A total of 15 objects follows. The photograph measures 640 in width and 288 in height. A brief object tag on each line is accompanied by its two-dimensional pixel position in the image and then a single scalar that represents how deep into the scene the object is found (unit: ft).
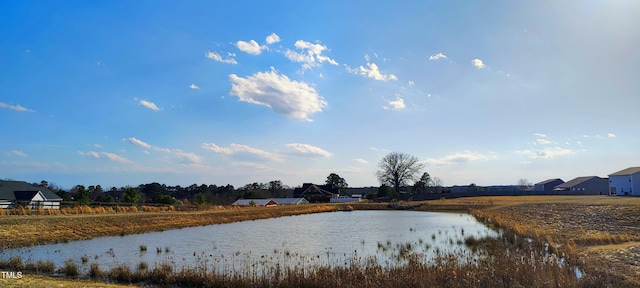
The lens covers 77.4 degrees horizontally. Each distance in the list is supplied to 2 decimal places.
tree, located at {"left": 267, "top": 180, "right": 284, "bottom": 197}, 375.90
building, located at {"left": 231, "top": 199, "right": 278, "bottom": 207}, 262.12
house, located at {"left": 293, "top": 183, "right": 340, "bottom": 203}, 337.31
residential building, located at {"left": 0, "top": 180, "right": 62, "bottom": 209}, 164.03
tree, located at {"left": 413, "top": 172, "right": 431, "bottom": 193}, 348.79
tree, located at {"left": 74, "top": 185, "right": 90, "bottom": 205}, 156.81
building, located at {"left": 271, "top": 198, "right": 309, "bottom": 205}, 289.70
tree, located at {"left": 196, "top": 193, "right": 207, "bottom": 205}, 189.06
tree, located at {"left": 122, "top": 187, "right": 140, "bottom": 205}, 168.25
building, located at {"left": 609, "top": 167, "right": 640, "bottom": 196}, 200.03
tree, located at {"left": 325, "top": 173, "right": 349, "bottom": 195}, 420.77
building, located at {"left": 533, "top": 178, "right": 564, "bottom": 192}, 415.21
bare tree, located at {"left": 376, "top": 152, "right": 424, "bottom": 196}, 344.90
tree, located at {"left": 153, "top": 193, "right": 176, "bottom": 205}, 187.59
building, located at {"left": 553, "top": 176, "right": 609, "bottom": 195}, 307.56
